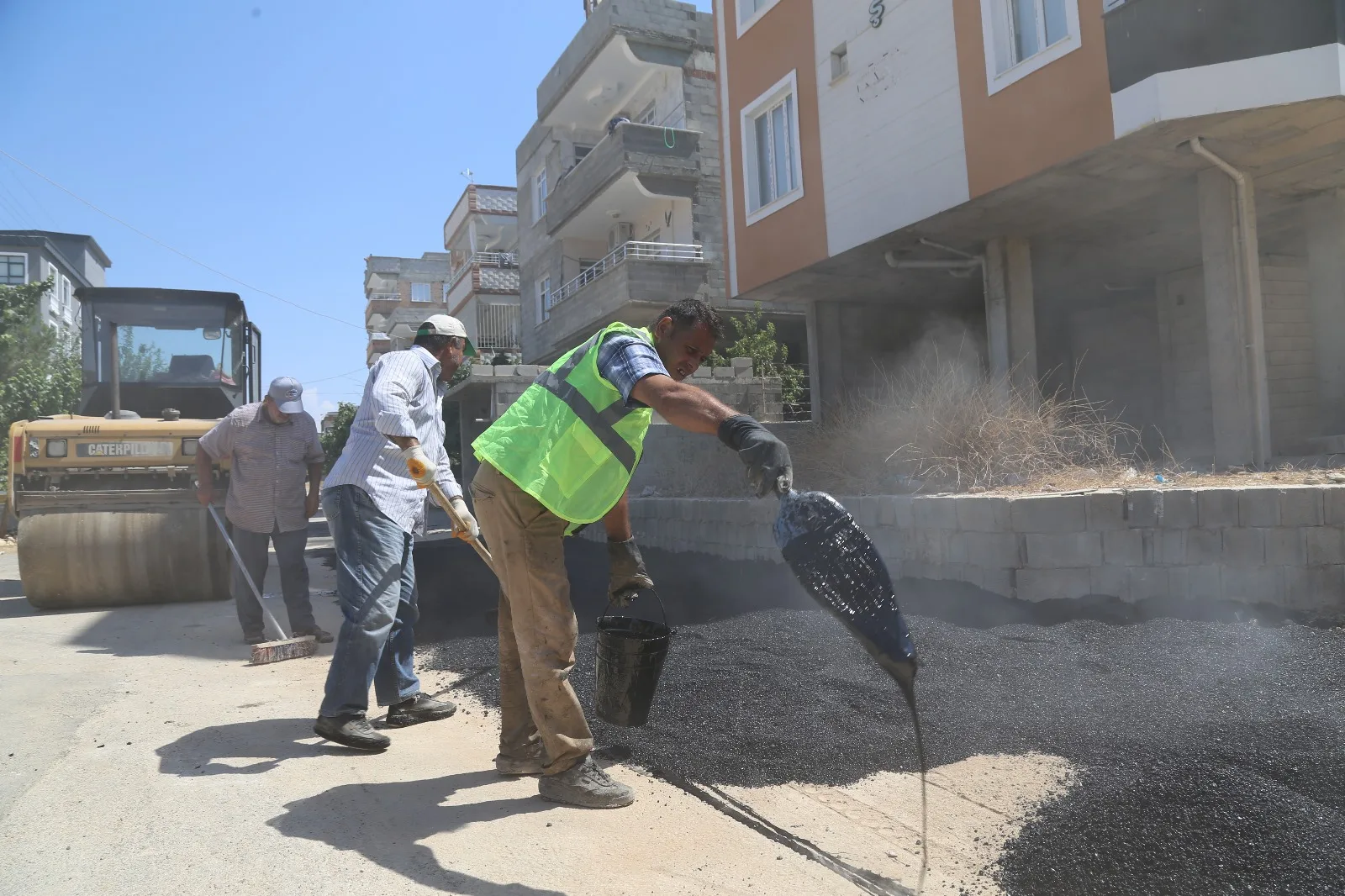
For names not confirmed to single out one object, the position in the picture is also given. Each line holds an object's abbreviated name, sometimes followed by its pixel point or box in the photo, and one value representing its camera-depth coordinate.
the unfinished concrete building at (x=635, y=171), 18.42
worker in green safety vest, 2.94
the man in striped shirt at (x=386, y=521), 3.68
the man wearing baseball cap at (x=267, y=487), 6.12
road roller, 7.52
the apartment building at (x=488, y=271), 32.69
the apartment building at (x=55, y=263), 46.31
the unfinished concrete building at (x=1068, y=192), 6.98
